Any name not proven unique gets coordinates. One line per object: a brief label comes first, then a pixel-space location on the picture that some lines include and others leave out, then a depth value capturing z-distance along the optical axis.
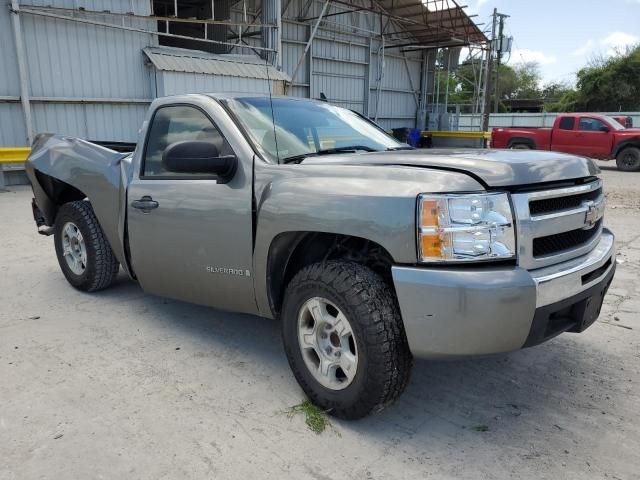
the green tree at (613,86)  40.12
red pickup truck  16.48
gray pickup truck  2.39
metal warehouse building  11.64
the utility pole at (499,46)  26.60
